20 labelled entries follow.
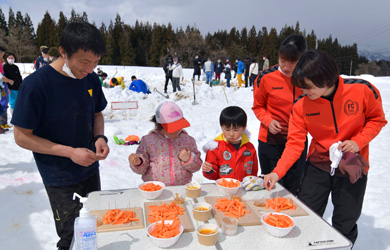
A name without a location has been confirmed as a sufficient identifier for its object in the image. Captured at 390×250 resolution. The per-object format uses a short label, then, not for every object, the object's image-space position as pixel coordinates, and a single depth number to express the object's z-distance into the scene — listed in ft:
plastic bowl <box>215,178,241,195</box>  7.00
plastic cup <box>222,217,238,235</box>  5.17
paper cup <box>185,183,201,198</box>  6.89
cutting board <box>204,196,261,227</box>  5.60
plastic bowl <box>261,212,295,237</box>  5.09
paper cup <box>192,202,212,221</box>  5.70
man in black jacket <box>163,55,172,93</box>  47.44
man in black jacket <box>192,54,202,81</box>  55.85
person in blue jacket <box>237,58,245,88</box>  54.03
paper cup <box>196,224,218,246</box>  4.81
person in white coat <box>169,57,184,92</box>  45.77
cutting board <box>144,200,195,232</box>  5.36
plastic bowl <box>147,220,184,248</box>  4.67
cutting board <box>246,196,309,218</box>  6.09
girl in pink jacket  8.21
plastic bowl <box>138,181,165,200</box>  6.64
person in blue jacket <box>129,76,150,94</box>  44.60
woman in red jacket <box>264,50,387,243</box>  6.46
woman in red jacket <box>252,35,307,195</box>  8.74
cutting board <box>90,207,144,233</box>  5.32
